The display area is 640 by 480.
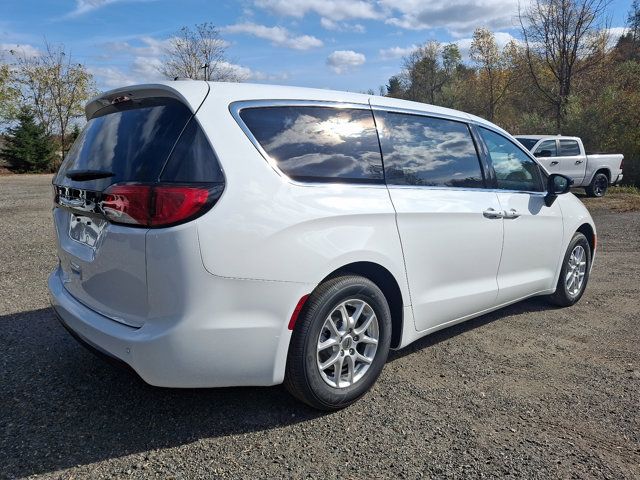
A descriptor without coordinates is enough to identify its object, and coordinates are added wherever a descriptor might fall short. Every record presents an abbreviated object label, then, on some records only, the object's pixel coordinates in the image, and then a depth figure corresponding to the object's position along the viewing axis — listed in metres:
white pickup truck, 15.18
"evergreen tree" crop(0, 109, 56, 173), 27.37
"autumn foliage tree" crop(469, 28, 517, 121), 39.19
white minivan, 2.39
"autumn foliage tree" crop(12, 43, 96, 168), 31.69
